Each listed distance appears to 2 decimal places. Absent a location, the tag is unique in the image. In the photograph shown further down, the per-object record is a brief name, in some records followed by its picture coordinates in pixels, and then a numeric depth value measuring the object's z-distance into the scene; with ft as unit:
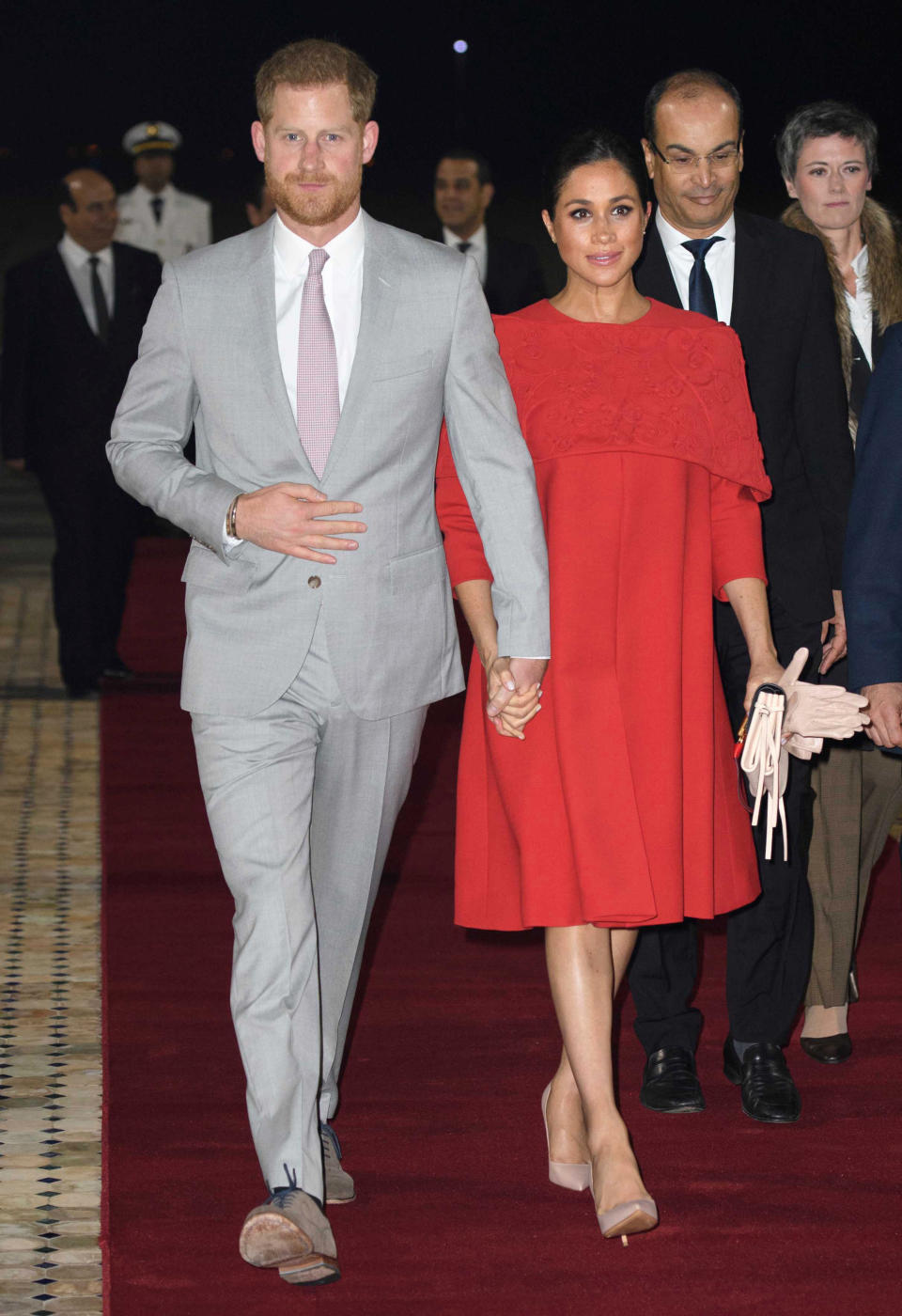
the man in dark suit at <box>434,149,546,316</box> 52.95
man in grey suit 17.98
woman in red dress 19.27
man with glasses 22.39
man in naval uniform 72.74
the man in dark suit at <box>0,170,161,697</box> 48.62
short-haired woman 24.41
